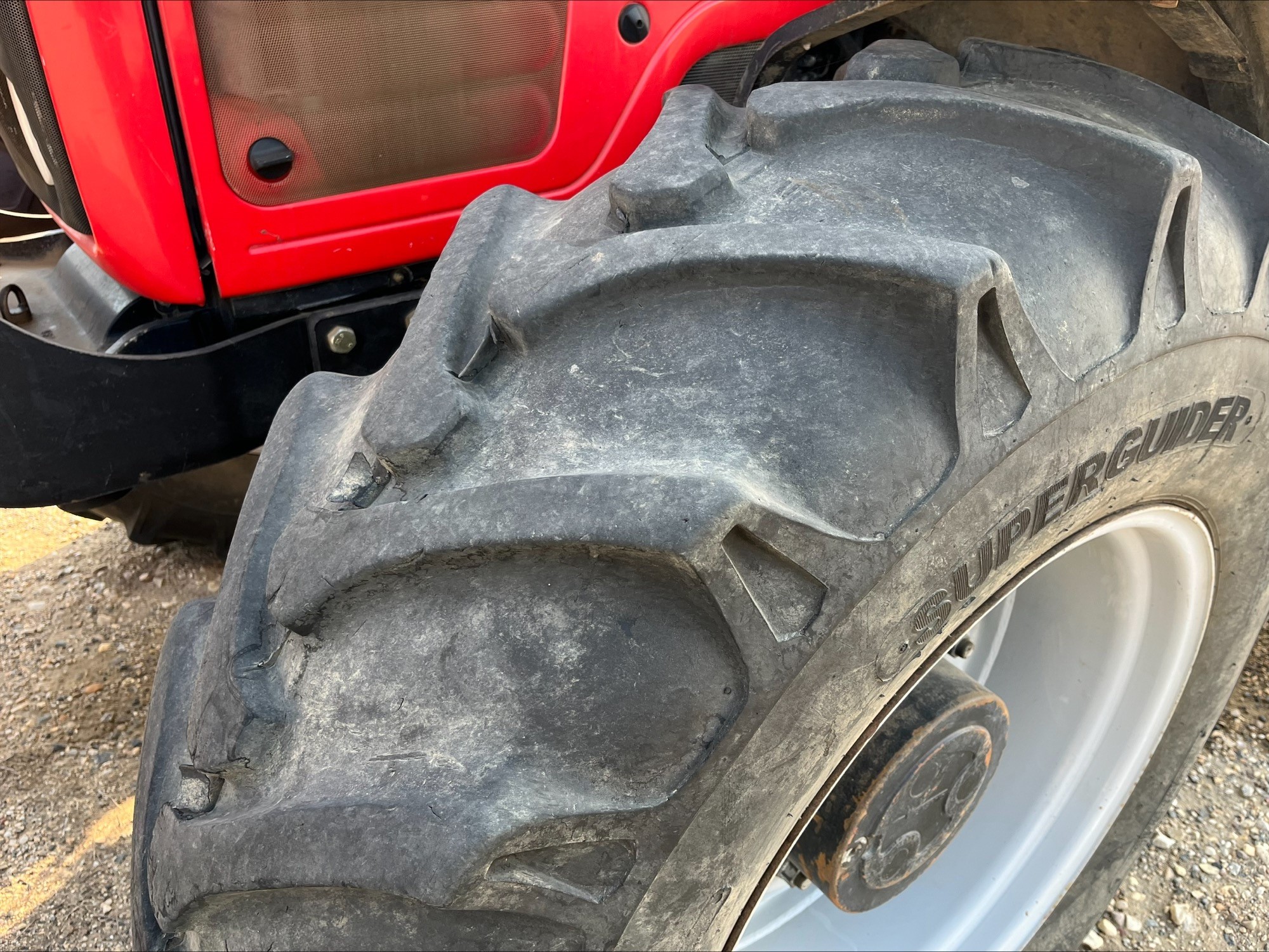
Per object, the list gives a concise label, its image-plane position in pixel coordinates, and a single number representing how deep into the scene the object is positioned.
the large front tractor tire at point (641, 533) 0.62
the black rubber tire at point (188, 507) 1.59
